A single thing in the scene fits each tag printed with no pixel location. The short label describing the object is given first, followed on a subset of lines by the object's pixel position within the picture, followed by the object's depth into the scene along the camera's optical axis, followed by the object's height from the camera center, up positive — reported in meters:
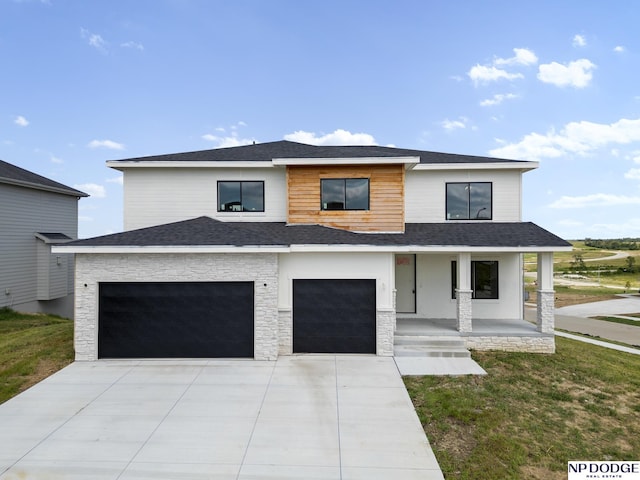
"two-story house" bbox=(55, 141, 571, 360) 10.99 -0.39
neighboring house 19.19 +0.24
